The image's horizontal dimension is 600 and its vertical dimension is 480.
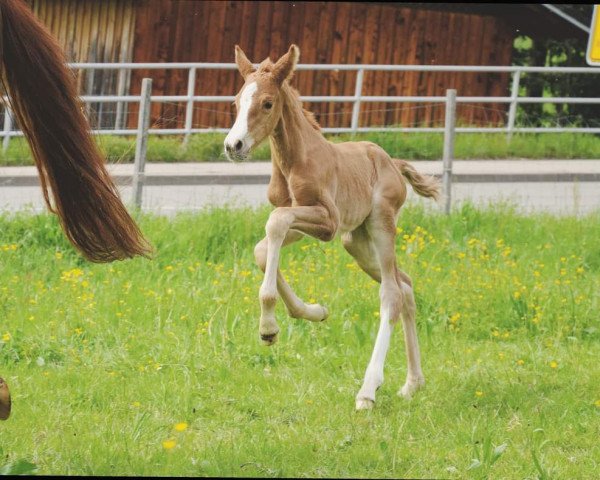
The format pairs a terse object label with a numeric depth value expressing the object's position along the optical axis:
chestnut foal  8.02
